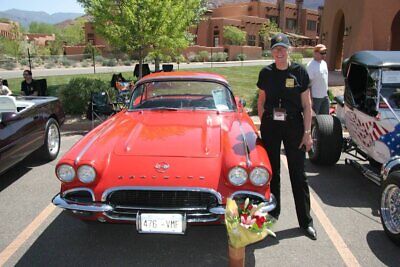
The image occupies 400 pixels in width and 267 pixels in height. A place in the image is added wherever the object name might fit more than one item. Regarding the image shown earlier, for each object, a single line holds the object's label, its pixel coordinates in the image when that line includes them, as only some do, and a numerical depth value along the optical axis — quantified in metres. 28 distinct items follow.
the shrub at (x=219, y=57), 40.06
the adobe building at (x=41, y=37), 78.14
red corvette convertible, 3.27
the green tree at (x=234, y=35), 49.12
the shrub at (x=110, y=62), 33.93
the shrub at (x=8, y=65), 32.28
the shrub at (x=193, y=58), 39.72
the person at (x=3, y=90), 7.97
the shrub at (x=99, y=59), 36.60
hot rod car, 3.84
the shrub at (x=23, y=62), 35.17
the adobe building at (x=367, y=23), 16.33
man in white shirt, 6.34
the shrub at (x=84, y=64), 34.53
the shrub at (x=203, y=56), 39.84
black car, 5.02
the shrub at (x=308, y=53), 48.57
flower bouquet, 2.81
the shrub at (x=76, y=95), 9.55
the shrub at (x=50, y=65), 34.40
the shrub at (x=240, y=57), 42.58
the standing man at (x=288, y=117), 3.66
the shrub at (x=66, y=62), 35.23
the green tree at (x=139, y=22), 9.45
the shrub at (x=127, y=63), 35.81
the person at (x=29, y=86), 9.16
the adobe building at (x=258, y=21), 53.19
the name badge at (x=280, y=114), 3.72
